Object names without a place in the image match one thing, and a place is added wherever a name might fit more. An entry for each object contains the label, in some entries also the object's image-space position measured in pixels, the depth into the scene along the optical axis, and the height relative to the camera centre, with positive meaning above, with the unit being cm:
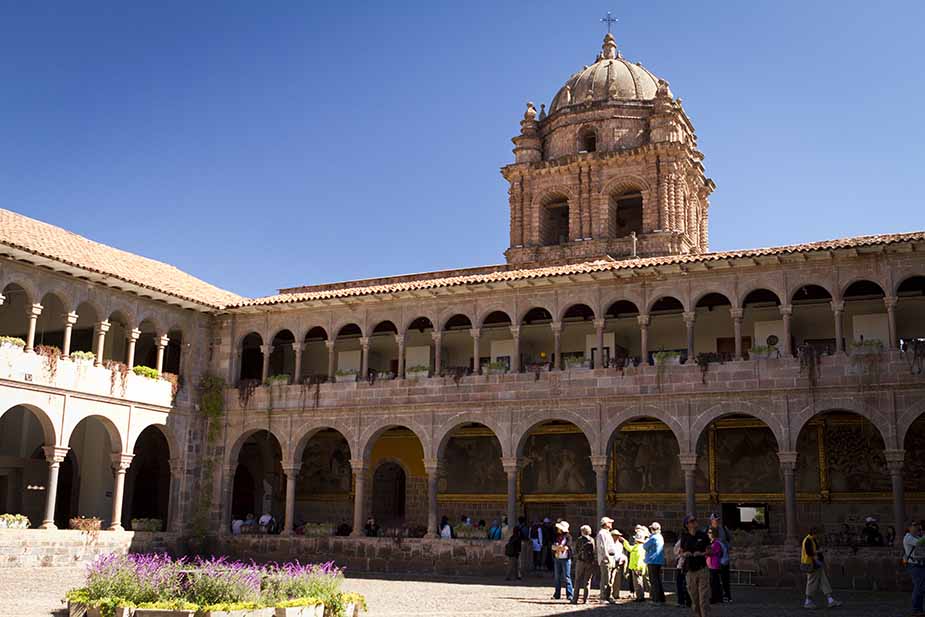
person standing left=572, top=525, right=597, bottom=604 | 1717 -68
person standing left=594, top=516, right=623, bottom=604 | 1748 -62
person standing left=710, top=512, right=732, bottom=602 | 1777 -85
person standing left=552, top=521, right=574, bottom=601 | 1778 -68
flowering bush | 1266 -89
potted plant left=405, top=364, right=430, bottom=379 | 2680 +369
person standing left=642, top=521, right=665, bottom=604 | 1688 -63
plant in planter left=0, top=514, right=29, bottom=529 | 2284 -17
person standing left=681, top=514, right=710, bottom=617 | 1323 -67
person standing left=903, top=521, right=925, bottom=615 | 1496 -54
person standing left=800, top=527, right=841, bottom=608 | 1661 -75
